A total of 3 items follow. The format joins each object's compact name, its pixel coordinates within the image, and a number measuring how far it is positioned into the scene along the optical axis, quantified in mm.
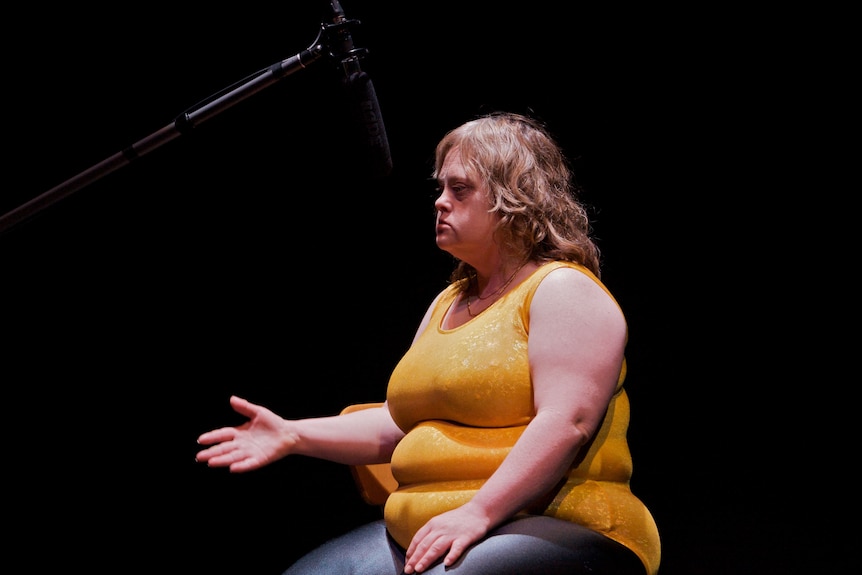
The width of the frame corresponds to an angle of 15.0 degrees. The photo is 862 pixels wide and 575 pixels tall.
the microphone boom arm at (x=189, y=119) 5036
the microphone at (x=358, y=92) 5038
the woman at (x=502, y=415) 4852
